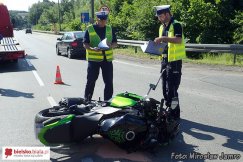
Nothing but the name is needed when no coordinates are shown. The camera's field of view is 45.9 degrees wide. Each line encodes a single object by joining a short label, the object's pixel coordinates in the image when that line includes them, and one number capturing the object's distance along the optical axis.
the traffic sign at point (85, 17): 21.98
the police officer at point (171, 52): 4.63
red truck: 11.70
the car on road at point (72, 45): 15.10
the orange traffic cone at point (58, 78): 8.70
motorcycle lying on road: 3.78
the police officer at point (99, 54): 5.37
